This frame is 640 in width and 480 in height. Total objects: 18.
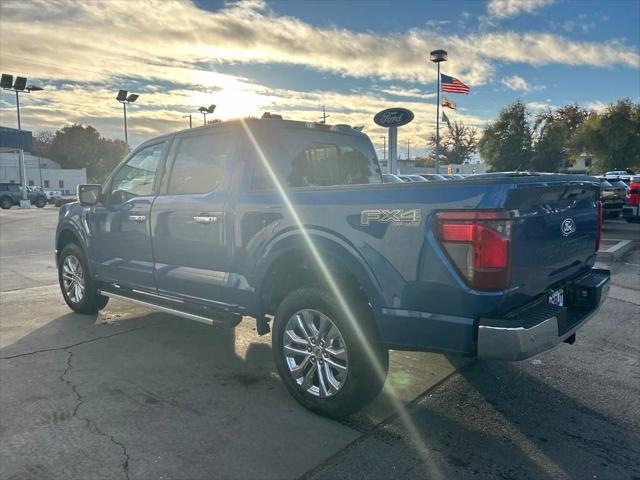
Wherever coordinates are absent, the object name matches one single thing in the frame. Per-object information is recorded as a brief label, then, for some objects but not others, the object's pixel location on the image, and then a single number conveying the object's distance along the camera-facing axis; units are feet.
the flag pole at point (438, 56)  88.33
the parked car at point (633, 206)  43.32
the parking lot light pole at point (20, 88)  113.91
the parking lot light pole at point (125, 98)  136.46
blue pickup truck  9.00
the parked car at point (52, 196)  147.11
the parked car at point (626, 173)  95.38
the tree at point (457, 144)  252.21
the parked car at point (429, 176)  61.11
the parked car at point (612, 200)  53.42
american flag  92.99
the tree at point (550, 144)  167.94
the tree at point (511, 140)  163.32
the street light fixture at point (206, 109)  123.06
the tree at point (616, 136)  146.30
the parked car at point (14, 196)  114.62
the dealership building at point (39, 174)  232.14
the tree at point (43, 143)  295.07
